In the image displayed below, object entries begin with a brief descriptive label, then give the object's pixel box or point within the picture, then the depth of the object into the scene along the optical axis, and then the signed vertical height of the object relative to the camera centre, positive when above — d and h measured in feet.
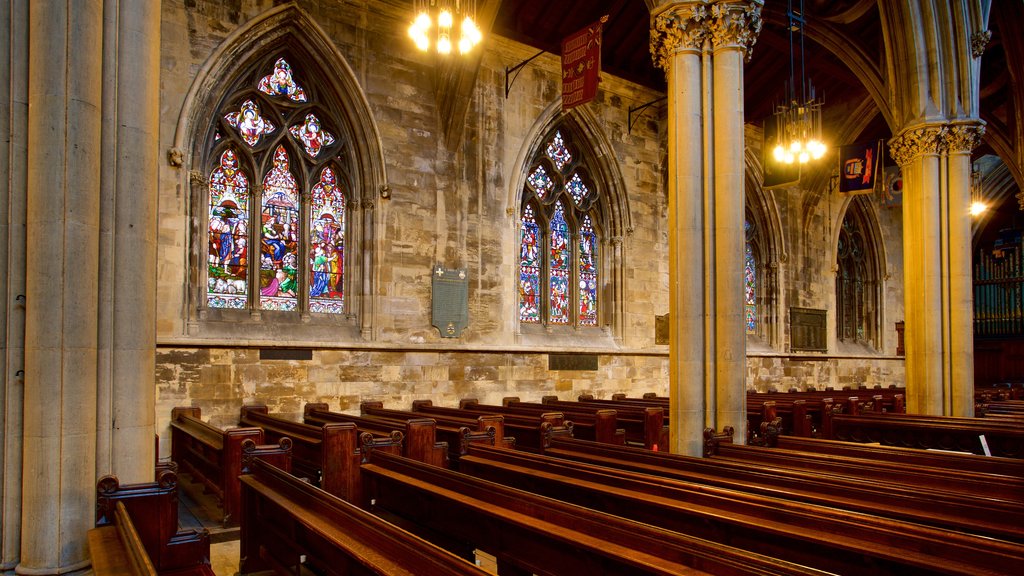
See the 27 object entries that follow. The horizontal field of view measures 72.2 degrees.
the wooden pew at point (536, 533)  9.32 -3.41
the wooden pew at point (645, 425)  31.37 -4.83
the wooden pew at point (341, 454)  21.59 -4.17
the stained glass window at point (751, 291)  67.41 +3.01
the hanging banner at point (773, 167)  52.54 +11.96
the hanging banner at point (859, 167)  53.26 +11.92
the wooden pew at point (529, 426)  24.82 -4.54
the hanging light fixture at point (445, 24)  30.12 +12.96
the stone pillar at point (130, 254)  12.05 +1.20
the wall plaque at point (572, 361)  49.14 -2.81
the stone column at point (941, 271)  42.04 +3.11
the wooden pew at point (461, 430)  21.47 -4.28
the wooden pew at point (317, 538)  9.52 -3.46
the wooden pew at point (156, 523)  10.98 -3.26
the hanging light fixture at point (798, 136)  45.50 +12.46
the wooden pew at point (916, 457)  19.74 -4.10
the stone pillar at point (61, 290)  11.27 +0.52
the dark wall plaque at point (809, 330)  68.28 -0.76
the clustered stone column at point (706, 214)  27.45 +4.33
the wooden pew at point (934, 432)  29.66 -5.01
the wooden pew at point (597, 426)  29.66 -4.53
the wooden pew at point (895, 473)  16.05 -3.83
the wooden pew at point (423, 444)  23.57 -4.14
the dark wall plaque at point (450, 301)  44.16 +1.34
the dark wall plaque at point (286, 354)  37.91 -1.76
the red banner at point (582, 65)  40.42 +15.13
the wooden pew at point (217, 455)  22.53 -4.86
